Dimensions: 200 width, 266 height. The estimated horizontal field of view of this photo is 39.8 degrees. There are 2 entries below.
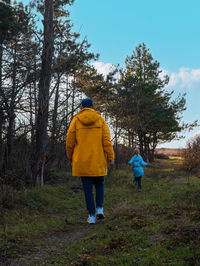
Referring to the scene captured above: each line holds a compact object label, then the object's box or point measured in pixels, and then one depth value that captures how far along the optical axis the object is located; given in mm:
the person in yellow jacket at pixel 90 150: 5219
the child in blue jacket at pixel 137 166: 10781
